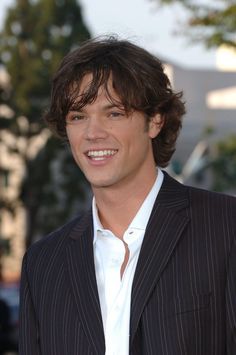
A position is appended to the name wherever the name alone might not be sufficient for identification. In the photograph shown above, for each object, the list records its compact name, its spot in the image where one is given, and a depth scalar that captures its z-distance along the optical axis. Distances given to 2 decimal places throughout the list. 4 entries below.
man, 3.17
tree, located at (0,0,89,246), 40.59
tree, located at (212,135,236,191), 17.67
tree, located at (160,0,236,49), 10.95
